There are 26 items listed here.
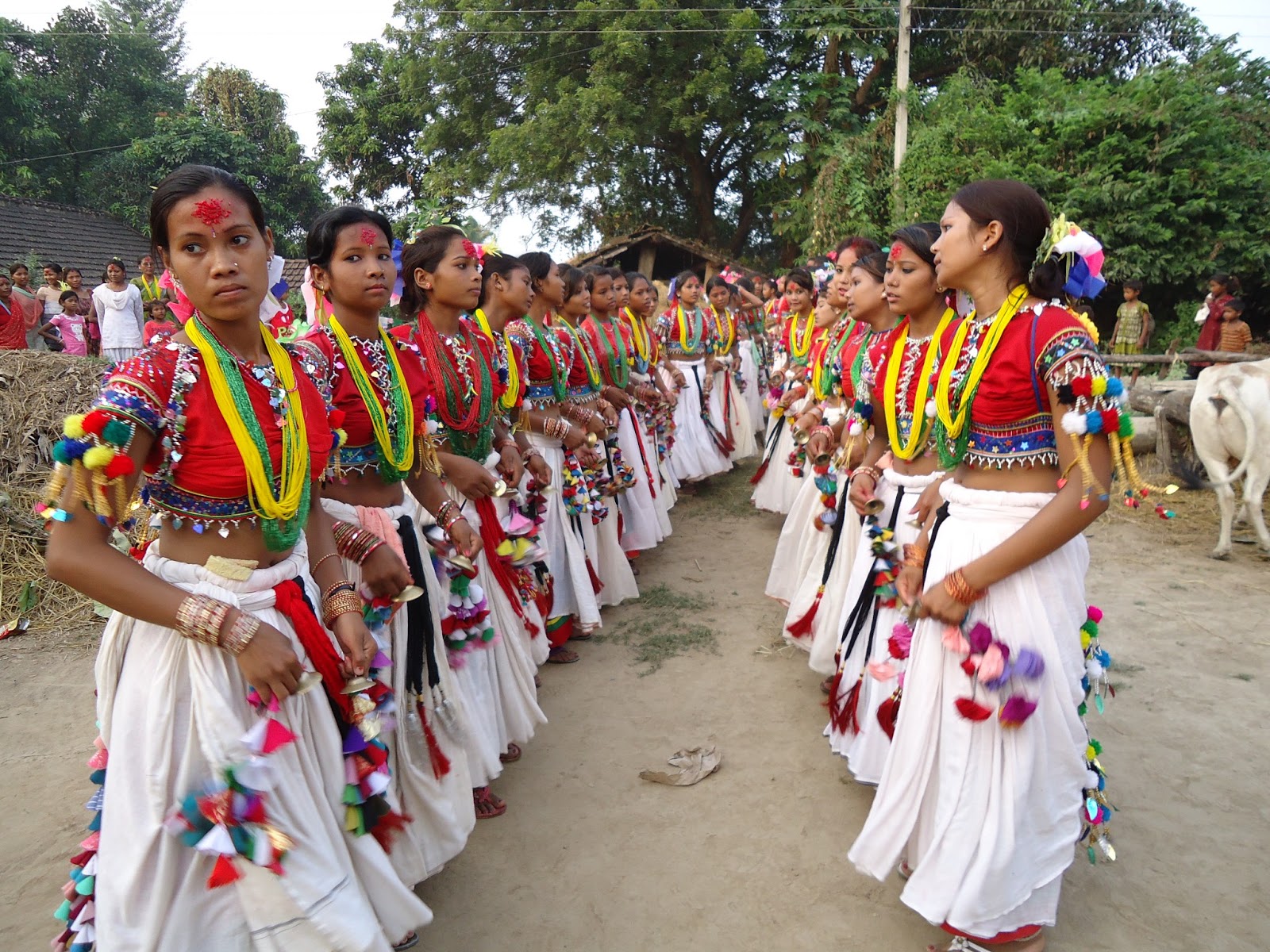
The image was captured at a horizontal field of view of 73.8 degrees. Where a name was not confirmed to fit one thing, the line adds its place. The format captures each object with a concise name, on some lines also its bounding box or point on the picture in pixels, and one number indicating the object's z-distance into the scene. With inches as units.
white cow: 246.1
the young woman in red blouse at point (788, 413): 297.7
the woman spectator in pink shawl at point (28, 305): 423.8
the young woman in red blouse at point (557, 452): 196.2
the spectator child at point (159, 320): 390.6
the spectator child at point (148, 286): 460.1
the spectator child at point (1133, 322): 513.0
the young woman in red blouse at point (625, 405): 246.8
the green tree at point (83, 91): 1093.8
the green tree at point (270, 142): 1018.1
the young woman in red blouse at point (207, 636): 71.6
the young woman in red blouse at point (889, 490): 135.6
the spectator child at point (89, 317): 486.3
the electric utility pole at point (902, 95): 616.4
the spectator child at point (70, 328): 454.0
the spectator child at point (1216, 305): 408.5
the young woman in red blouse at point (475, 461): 135.0
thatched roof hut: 639.8
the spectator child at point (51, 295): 462.6
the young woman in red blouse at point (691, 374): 368.5
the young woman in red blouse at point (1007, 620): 91.8
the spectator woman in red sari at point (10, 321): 386.0
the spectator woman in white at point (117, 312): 424.2
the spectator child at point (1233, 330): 399.5
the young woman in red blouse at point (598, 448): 219.6
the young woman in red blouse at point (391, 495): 110.3
